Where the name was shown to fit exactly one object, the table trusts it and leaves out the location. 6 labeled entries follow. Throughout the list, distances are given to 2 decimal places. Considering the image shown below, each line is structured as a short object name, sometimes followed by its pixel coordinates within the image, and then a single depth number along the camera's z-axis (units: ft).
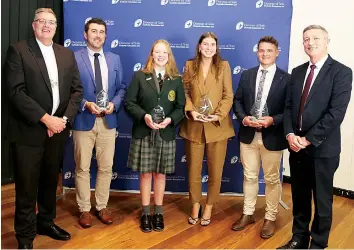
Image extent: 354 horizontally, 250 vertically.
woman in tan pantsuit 10.65
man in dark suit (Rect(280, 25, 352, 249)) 8.61
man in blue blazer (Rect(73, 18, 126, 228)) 10.66
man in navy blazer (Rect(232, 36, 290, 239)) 10.33
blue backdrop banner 12.98
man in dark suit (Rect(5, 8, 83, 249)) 8.76
